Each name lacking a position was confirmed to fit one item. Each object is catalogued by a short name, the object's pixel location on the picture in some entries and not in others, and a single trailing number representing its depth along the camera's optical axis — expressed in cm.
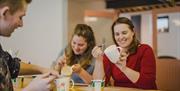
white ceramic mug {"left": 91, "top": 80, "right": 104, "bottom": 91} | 154
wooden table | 170
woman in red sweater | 195
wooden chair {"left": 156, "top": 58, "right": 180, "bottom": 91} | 223
